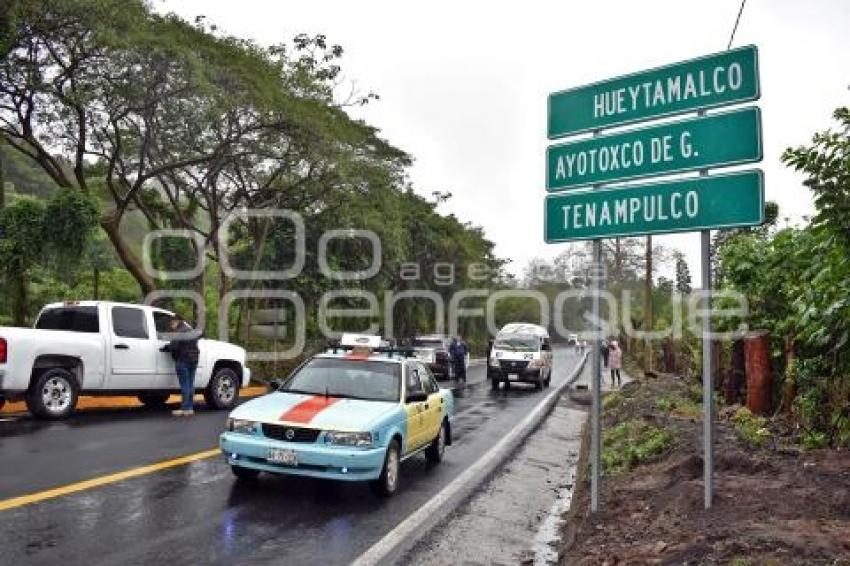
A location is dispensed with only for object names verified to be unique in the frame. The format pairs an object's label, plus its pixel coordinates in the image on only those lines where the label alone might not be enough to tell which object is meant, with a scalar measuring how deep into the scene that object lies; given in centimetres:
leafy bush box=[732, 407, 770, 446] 1040
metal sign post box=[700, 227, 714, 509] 575
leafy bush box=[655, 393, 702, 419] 1459
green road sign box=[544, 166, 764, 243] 563
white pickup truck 1125
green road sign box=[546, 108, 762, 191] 573
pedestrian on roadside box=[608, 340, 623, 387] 3035
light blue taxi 751
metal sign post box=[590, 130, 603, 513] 661
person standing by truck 1312
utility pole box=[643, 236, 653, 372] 3686
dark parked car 2828
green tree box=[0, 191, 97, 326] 1755
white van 2639
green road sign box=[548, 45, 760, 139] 584
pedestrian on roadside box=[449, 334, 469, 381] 2914
